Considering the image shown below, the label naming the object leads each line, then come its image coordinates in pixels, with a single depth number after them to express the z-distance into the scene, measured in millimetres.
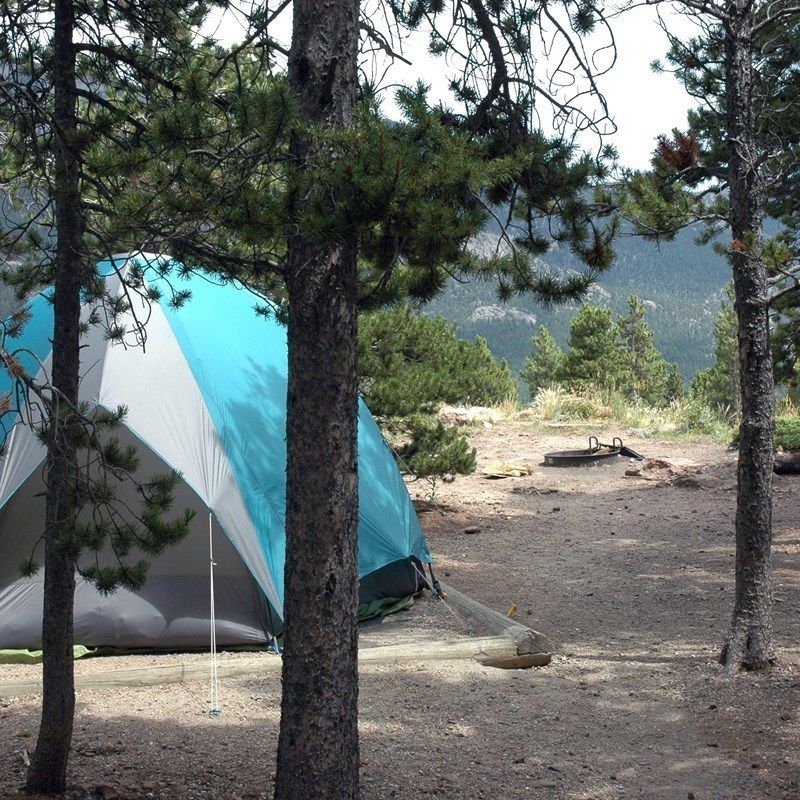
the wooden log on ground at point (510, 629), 6551
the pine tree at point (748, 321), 6223
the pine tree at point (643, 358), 42812
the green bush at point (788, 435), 13812
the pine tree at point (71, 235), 3955
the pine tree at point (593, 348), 31453
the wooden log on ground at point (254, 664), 5887
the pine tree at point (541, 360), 48844
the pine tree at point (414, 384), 10516
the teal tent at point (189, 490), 6621
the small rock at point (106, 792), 4367
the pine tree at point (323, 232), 3512
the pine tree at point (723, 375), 38625
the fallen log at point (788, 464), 13414
